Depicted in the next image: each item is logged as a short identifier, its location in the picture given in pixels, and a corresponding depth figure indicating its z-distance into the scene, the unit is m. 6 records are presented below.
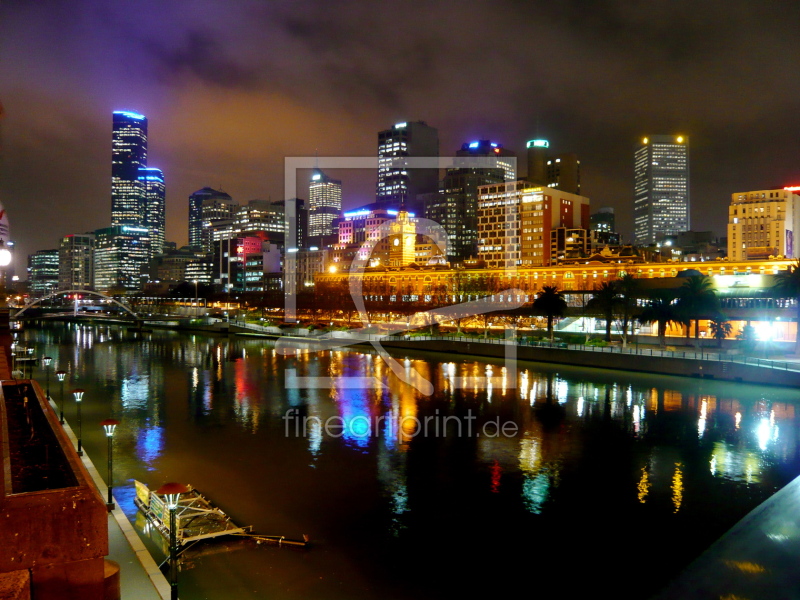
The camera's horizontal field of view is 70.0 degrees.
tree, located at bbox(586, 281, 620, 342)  53.09
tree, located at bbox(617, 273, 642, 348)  51.84
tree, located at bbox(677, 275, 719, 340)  45.97
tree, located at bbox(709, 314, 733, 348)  46.34
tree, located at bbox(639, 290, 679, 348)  47.00
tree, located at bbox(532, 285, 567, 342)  55.34
